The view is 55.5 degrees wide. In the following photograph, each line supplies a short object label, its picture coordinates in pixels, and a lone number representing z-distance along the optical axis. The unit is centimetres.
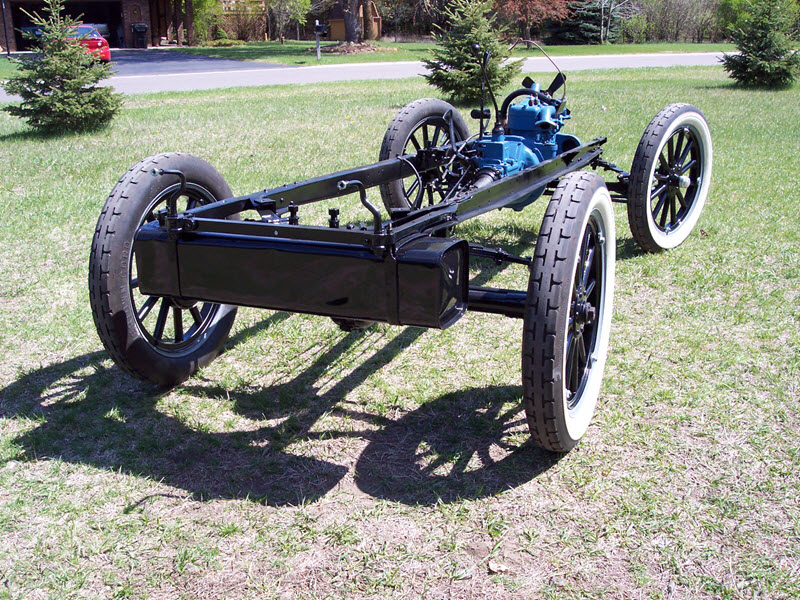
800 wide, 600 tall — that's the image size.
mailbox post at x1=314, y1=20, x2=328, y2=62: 2358
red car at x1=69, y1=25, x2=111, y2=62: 2346
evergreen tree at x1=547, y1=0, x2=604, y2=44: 3578
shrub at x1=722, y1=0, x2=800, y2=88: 1575
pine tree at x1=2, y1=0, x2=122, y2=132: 1048
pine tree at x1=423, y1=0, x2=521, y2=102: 1361
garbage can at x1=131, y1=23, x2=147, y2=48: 3384
